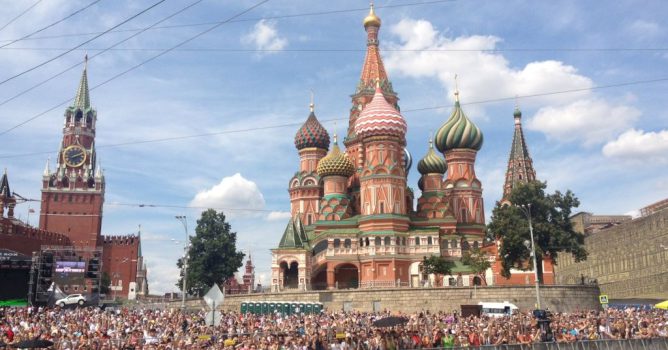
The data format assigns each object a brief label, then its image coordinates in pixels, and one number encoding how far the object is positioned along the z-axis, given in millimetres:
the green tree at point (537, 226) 43312
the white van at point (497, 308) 37000
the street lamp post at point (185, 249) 37500
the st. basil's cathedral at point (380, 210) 51125
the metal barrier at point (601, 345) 18641
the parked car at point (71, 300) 45906
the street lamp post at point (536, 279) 31519
